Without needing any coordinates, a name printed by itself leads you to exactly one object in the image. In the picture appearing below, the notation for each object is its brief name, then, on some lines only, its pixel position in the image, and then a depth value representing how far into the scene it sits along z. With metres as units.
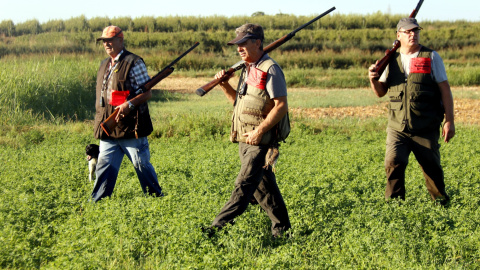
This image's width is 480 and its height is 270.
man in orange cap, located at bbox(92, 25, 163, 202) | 12.55
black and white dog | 15.58
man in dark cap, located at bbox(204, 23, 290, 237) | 10.05
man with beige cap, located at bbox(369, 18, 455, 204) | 12.00
